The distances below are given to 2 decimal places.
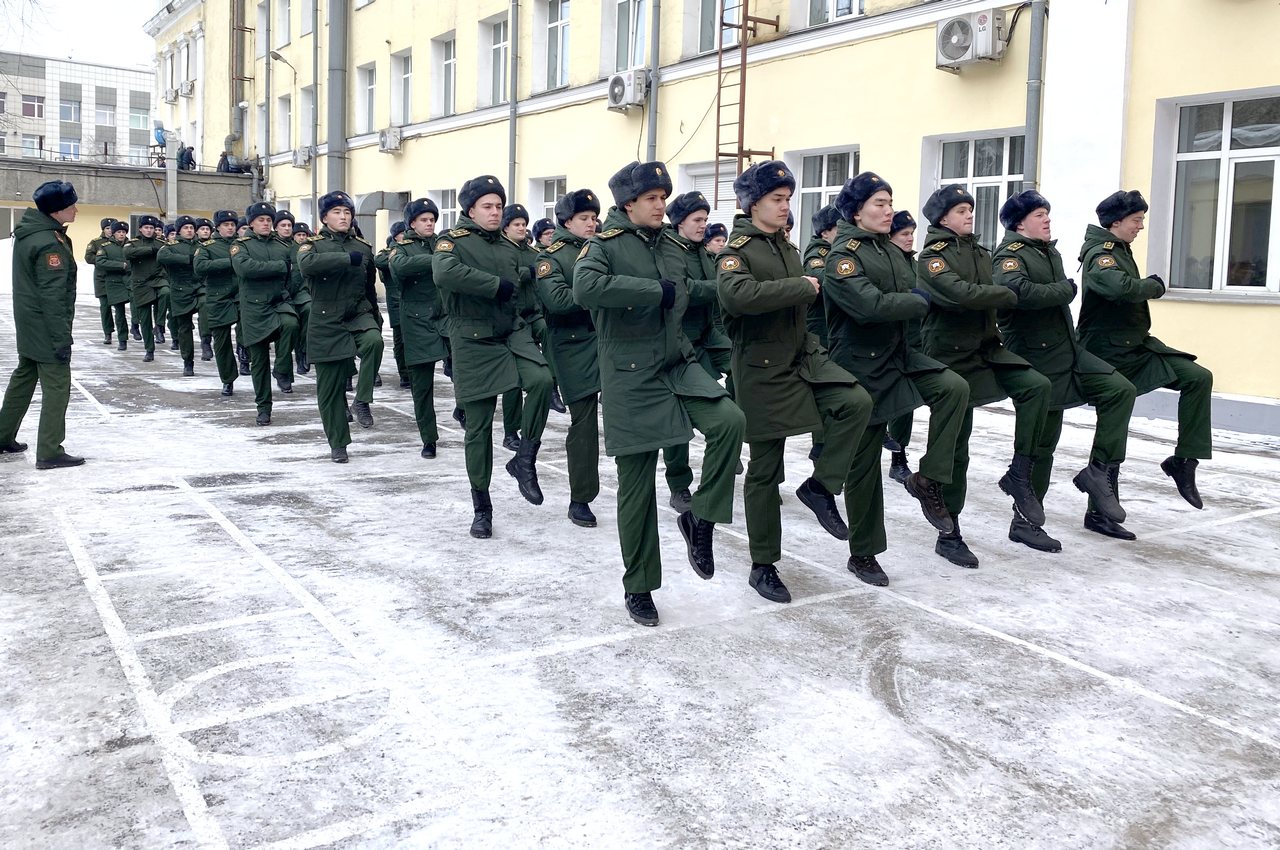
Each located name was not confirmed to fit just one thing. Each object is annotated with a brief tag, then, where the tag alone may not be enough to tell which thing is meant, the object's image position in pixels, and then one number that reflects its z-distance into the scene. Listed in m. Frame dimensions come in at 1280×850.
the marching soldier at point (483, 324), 6.36
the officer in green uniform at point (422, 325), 8.67
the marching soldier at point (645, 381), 4.77
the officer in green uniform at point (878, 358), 5.39
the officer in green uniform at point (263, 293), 10.27
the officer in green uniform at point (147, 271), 15.73
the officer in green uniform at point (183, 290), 13.91
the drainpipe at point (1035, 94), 12.12
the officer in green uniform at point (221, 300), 11.88
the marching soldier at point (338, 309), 8.48
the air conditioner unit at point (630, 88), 18.09
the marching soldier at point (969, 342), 5.88
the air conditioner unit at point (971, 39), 12.41
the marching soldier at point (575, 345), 6.65
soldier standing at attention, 7.89
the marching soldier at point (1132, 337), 6.54
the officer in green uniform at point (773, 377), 4.98
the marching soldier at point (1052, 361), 6.29
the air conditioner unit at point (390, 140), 26.39
